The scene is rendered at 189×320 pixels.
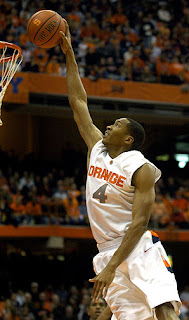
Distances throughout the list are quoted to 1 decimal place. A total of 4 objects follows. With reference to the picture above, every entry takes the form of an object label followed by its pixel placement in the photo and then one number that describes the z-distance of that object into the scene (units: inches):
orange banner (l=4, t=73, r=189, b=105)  913.6
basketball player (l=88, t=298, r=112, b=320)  399.8
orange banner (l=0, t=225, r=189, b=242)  856.5
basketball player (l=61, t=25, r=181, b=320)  257.6
